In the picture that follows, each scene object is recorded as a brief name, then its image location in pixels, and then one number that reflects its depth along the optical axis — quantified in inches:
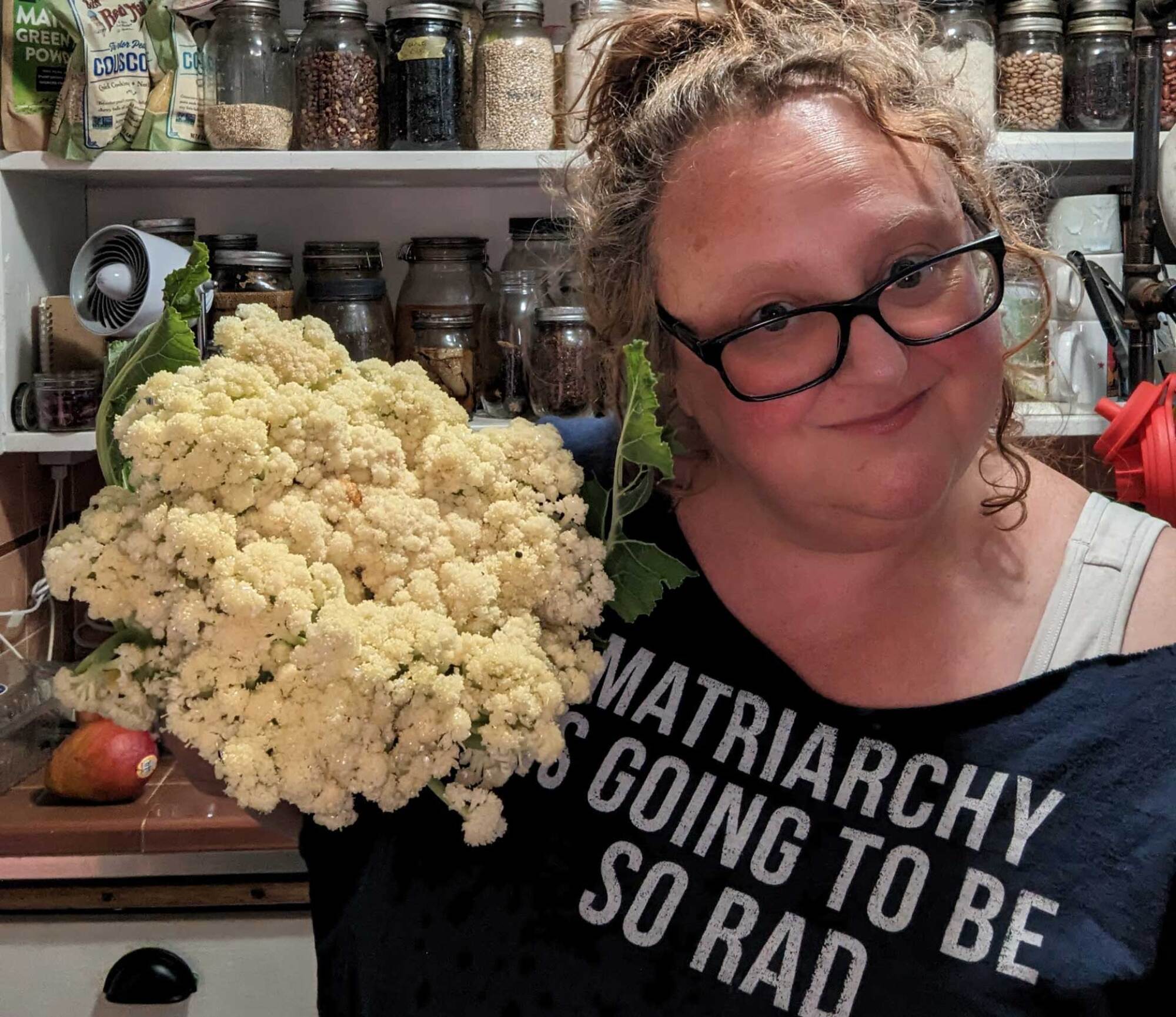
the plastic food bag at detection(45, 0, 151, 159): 56.2
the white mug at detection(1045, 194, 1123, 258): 62.0
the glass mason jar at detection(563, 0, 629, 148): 57.5
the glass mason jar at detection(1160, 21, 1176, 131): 57.9
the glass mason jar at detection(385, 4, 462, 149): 58.0
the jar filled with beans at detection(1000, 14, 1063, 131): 59.7
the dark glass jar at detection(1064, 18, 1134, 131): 60.0
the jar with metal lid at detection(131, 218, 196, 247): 60.9
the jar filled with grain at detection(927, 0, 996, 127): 58.2
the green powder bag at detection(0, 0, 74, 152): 57.3
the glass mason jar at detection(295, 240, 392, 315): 61.6
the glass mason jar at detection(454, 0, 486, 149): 59.9
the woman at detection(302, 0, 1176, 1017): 27.8
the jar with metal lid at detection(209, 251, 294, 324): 59.2
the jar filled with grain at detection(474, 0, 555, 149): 58.0
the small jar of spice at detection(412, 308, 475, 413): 59.5
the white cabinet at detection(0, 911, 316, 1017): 53.6
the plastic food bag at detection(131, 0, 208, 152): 57.8
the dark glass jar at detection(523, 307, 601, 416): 58.7
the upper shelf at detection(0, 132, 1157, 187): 57.7
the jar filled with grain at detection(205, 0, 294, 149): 58.8
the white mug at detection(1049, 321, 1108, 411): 60.7
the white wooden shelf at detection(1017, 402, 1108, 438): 53.3
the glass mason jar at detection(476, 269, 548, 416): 62.1
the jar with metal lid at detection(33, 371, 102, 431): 59.7
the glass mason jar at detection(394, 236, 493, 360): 62.9
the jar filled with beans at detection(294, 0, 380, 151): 58.7
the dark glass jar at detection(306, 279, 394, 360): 59.6
